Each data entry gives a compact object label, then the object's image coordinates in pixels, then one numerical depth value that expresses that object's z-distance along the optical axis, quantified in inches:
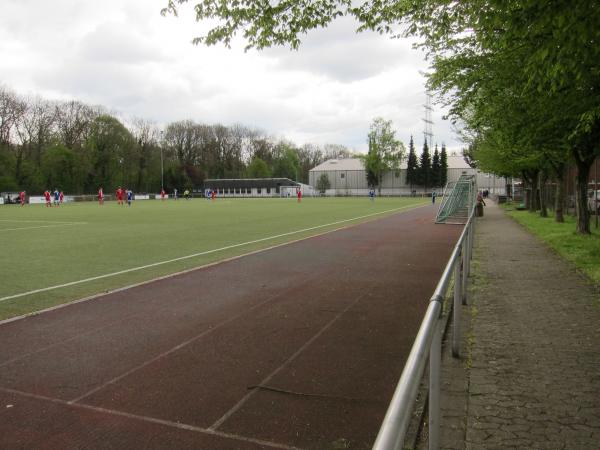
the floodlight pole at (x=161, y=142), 3338.1
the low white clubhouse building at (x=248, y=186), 4052.7
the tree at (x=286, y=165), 4517.7
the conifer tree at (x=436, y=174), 3949.3
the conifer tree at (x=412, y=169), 4003.4
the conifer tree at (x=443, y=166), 3969.5
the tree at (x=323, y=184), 4178.2
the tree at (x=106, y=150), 3085.6
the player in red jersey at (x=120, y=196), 2028.8
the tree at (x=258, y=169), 4210.1
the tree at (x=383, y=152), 3971.5
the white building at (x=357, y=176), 4097.0
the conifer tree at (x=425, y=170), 3956.7
